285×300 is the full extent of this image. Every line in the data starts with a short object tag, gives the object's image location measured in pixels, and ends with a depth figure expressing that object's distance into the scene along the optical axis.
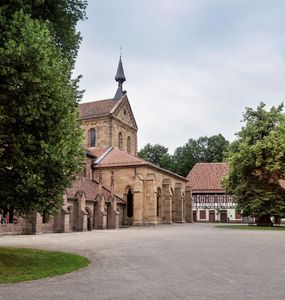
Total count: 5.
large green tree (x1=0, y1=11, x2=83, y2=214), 9.30
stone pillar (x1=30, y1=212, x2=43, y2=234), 24.21
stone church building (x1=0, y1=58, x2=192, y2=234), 28.55
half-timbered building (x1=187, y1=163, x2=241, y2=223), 53.91
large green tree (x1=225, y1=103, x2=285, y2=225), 33.16
